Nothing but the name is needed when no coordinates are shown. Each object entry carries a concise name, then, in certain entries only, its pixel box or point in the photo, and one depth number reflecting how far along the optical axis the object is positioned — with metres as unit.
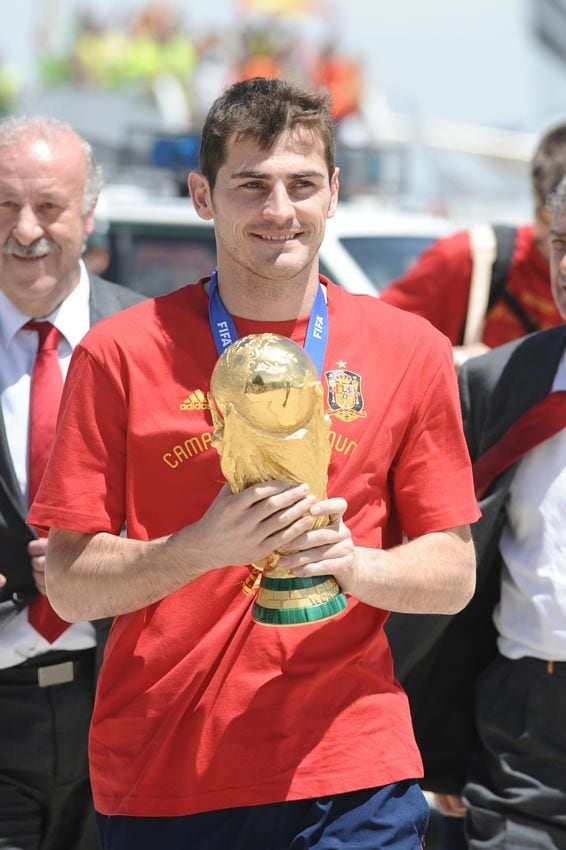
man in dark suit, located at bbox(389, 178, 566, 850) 6.73
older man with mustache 7.21
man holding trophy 5.32
